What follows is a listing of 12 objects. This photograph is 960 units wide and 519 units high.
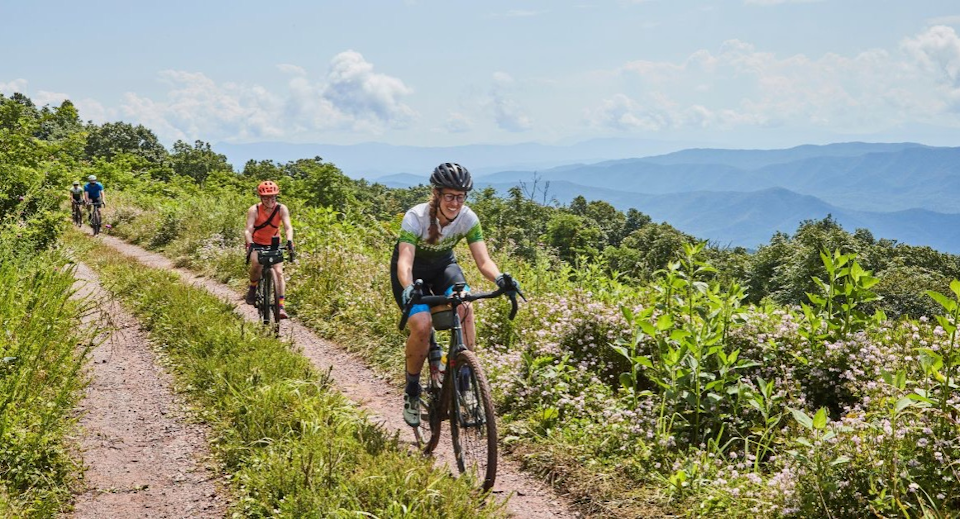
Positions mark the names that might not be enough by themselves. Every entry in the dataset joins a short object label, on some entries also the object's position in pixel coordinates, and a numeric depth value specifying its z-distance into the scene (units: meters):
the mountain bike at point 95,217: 21.66
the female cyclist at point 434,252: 5.21
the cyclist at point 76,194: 23.11
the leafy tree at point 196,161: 101.00
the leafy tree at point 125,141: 106.56
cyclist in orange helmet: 9.51
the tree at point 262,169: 85.76
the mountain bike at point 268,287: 9.41
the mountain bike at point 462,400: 4.76
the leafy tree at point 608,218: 114.19
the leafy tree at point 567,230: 68.75
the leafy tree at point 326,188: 37.53
